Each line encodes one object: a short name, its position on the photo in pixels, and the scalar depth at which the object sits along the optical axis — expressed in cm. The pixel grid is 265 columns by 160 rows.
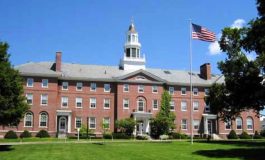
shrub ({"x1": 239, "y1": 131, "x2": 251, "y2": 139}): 6283
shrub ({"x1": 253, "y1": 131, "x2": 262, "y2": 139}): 6247
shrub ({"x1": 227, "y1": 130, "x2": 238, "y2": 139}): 6272
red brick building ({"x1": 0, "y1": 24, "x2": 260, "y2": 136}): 5728
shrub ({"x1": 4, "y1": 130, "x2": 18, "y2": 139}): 5251
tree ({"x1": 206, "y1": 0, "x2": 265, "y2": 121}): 2694
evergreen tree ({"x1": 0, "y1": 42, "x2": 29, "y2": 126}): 3148
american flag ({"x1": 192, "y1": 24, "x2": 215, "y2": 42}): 3953
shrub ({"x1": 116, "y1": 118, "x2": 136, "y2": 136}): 5616
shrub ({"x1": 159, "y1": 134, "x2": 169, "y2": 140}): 5416
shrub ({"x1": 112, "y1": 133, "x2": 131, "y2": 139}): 5340
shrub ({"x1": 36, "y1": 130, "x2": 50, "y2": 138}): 5416
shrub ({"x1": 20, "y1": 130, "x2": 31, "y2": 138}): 5372
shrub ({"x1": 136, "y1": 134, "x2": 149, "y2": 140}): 5281
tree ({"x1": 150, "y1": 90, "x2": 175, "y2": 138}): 5812
